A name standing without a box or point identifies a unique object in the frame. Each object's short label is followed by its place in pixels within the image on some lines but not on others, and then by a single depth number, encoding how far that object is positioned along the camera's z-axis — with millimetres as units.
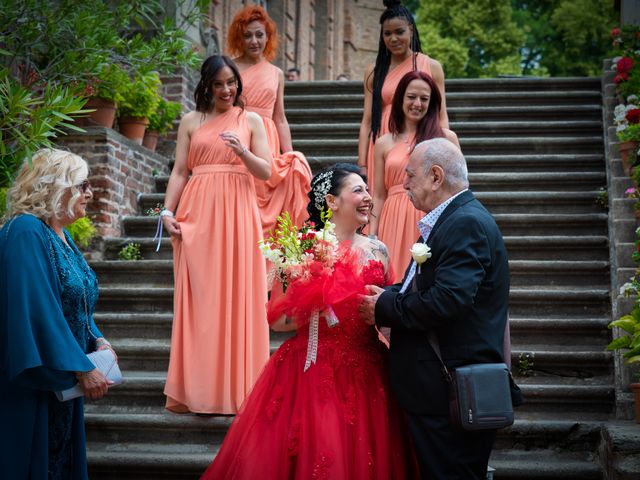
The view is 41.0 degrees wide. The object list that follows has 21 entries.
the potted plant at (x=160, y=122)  8812
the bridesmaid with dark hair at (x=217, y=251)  5277
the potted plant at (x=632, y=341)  4633
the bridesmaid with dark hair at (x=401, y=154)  5211
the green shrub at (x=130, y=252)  7469
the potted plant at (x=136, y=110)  8164
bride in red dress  3547
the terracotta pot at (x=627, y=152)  6995
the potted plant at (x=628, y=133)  6852
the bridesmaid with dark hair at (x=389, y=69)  6043
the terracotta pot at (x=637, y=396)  4672
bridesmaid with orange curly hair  6164
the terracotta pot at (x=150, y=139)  8875
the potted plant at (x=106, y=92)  6340
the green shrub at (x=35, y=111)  4188
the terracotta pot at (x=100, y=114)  7840
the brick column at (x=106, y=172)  7598
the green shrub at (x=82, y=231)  7012
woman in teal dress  3590
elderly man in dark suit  3285
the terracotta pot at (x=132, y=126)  8455
